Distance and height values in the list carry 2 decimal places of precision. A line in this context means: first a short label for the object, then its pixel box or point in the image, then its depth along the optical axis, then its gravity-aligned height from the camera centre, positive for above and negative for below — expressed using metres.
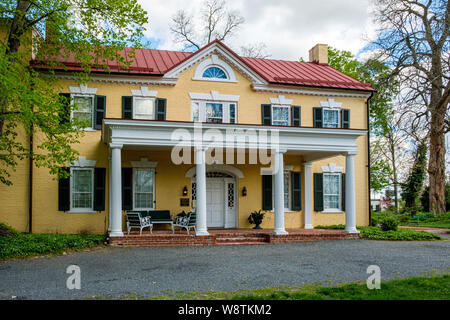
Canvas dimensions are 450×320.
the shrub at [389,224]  15.84 -1.53
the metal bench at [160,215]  14.98 -1.06
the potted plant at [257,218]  16.33 -1.30
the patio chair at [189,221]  14.09 -1.21
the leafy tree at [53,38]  11.56 +4.74
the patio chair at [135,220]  13.75 -1.13
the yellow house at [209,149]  13.67 +1.31
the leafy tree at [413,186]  30.89 -0.15
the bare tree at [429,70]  21.30 +6.17
